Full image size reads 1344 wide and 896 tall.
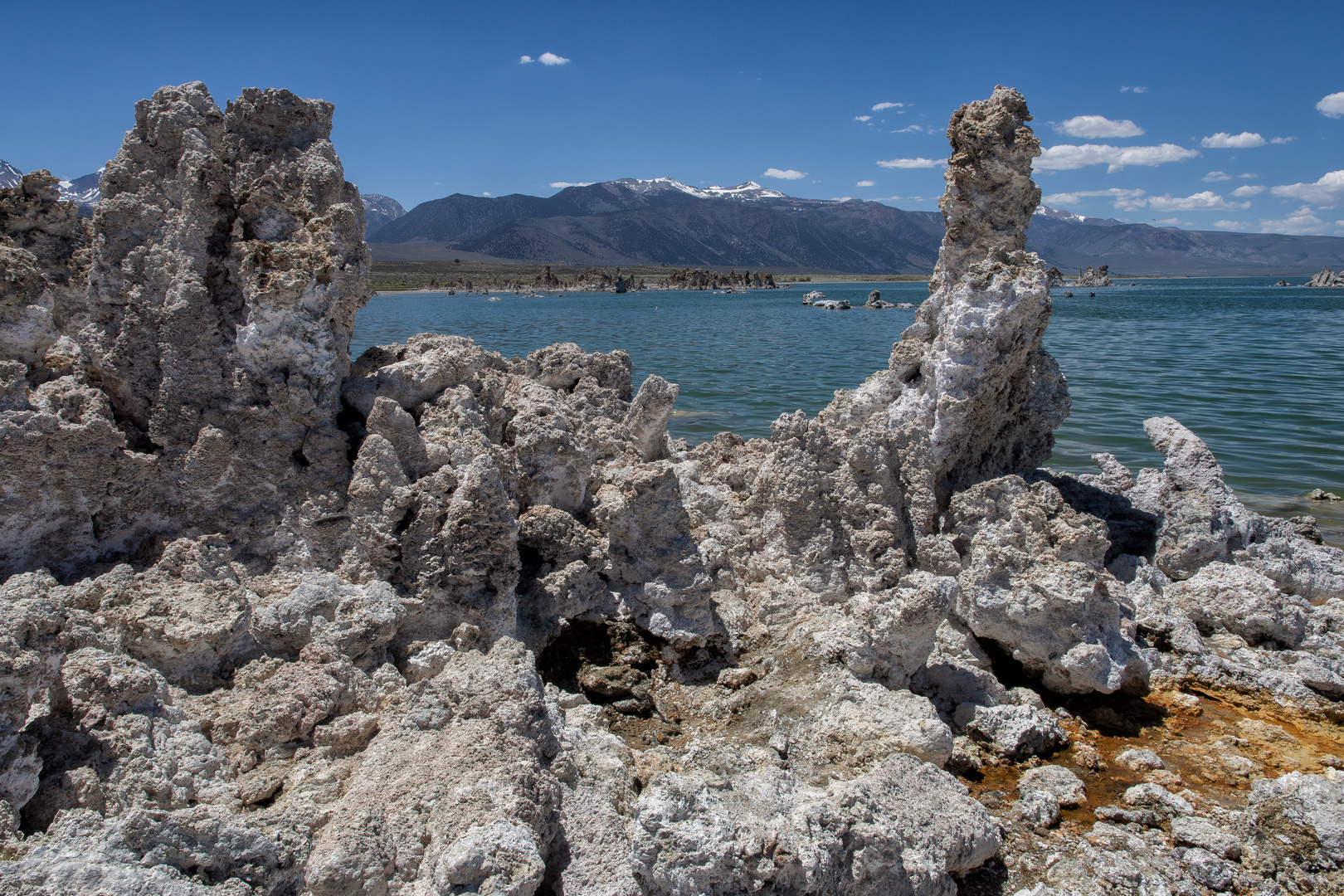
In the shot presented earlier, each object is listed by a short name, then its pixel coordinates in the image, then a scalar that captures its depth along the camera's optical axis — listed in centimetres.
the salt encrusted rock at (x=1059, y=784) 321
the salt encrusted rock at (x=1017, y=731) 353
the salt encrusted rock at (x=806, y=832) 220
